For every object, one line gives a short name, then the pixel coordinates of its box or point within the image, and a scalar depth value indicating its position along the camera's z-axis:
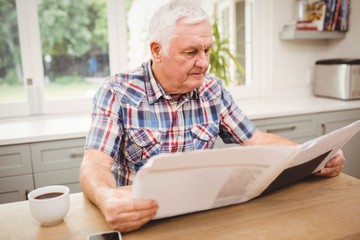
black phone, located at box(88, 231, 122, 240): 0.72
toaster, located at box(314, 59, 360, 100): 2.49
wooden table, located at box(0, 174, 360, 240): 0.74
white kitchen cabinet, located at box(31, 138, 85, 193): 1.79
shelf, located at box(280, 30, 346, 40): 2.62
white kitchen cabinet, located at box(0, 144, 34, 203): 1.75
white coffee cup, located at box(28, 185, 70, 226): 0.76
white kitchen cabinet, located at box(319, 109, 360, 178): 2.39
